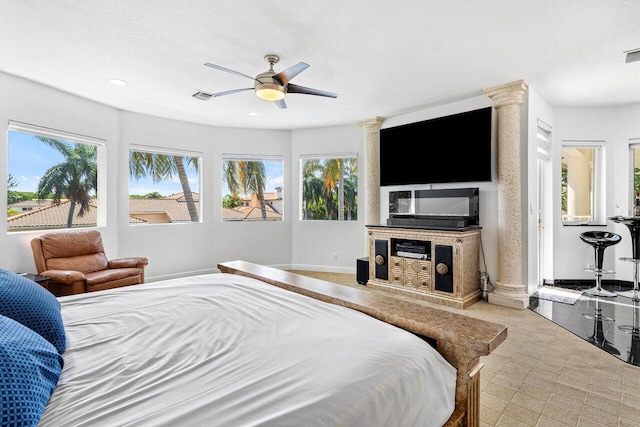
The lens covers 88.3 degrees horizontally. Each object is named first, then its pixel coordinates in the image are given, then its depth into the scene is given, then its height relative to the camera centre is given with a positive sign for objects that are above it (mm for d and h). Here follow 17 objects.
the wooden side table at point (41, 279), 3134 -658
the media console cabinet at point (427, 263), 3834 -697
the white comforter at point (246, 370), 796 -479
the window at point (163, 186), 5008 +379
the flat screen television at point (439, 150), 4012 +773
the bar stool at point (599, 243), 3791 -423
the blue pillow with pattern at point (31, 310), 1151 -362
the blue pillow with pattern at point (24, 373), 691 -401
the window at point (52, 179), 3742 +388
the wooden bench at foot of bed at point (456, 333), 1179 -469
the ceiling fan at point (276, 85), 2702 +1067
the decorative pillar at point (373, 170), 5281 +613
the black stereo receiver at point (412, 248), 4117 -521
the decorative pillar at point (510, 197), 3773 +118
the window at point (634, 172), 4680 +485
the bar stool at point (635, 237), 3601 -346
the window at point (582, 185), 4914 +318
